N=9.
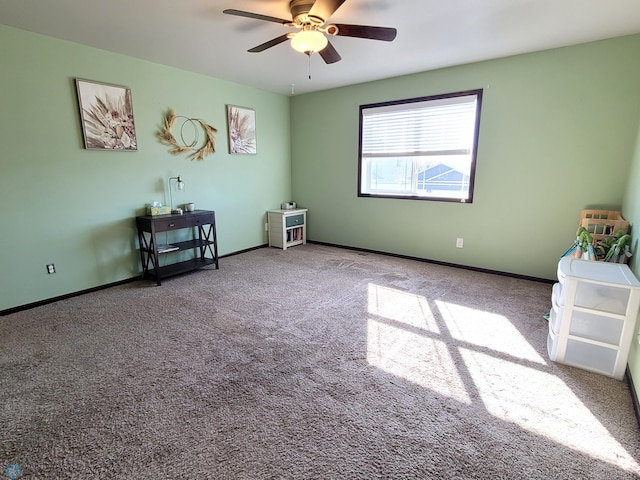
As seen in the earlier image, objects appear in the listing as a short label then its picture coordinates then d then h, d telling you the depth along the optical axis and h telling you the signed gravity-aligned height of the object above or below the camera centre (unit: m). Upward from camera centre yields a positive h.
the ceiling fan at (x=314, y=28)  2.10 +1.04
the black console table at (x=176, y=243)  3.52 -0.84
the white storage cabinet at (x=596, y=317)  1.84 -0.84
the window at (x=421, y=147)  3.85 +0.38
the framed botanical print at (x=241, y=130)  4.51 +0.67
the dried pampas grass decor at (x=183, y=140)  3.79 +0.47
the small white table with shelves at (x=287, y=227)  5.15 -0.85
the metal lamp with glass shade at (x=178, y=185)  3.97 -0.12
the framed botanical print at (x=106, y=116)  3.14 +0.61
